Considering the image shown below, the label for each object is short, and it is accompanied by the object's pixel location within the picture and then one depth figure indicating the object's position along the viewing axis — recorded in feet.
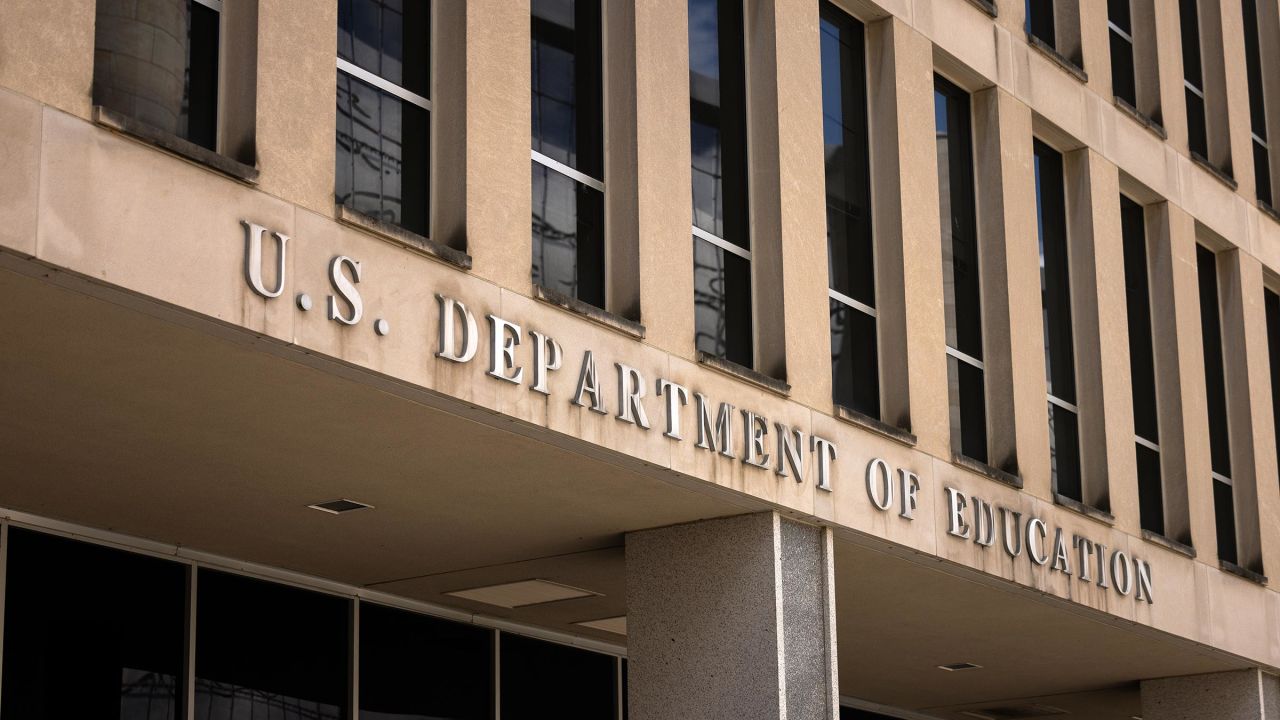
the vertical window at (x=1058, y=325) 64.13
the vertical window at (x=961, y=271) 59.26
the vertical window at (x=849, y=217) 54.44
